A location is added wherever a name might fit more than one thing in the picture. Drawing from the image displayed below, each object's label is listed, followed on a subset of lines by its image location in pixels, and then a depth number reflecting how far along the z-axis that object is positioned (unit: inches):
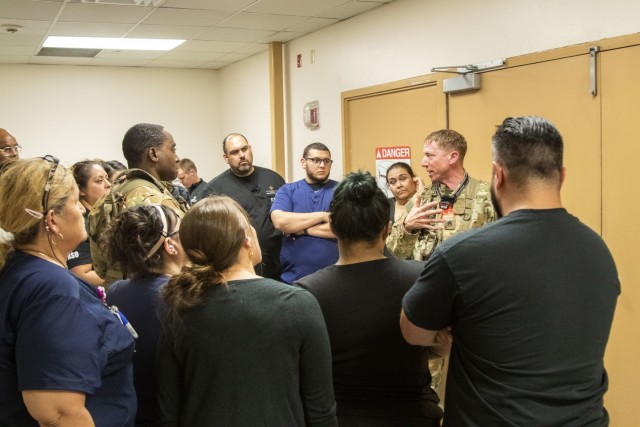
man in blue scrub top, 150.8
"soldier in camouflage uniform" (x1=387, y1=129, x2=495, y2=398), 116.0
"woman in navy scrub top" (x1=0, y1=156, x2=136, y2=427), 54.8
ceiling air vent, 244.2
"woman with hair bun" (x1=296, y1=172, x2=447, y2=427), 67.9
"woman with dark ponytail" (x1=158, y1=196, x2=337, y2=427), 58.8
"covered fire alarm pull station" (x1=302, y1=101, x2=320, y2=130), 222.2
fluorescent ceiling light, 226.7
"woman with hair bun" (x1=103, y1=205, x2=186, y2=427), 66.6
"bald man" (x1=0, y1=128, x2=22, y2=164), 158.6
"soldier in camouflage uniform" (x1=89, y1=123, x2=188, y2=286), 101.2
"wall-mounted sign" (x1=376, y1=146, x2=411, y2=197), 180.1
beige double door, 120.0
